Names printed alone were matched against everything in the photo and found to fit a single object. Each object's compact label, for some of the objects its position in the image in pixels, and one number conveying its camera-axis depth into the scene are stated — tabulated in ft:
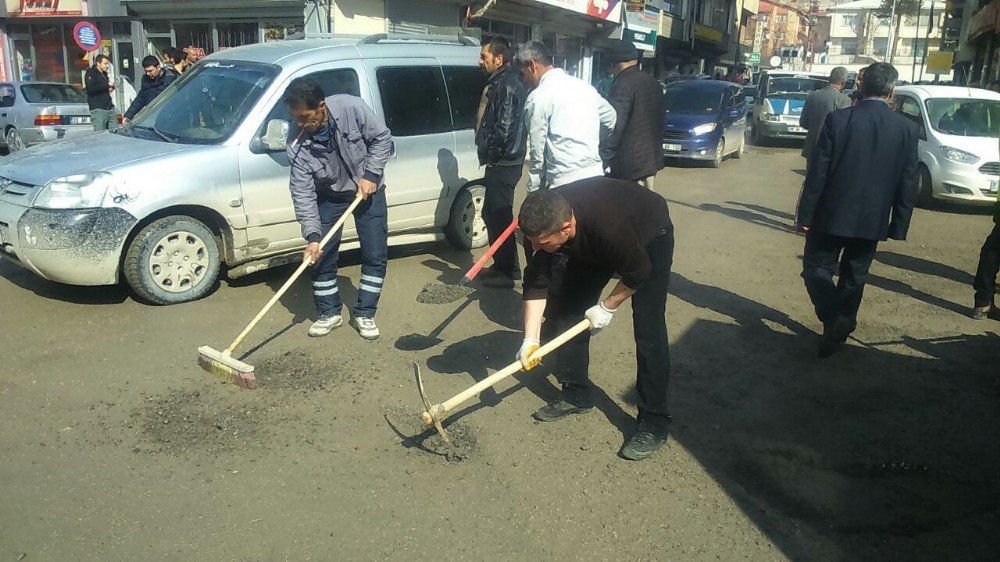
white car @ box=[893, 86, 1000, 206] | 36.58
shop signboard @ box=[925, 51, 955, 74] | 119.65
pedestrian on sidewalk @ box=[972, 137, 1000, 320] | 20.70
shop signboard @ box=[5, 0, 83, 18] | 68.46
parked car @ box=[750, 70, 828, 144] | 68.13
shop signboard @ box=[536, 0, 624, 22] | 80.29
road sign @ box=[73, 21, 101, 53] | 57.62
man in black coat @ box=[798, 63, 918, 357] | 17.16
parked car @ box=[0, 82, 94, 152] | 48.11
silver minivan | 18.35
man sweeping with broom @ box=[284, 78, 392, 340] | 16.75
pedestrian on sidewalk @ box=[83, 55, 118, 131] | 41.70
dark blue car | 51.47
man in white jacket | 17.56
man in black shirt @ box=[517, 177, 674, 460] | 11.51
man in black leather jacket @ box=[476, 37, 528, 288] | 20.51
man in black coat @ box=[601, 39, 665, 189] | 21.15
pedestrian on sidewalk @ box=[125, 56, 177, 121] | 33.99
